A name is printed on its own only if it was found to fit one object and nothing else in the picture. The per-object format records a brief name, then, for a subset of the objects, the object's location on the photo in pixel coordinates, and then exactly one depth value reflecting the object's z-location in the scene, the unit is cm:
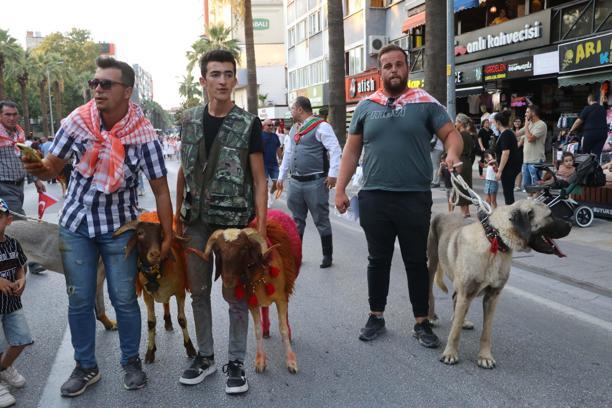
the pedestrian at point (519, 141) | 1428
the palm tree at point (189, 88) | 10805
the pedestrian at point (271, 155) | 996
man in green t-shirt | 408
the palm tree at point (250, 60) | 2461
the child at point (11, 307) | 358
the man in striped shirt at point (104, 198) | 341
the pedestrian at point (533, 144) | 1127
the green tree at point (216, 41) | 5272
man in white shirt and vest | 662
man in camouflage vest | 356
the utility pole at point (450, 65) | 1313
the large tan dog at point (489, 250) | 362
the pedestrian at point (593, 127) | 1131
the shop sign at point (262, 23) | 7344
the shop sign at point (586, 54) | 1381
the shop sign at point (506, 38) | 1670
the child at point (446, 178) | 1076
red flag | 659
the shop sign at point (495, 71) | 1791
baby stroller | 884
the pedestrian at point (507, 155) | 953
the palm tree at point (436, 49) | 1161
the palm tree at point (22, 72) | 5317
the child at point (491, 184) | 1016
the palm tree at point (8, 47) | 5097
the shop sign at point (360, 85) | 2868
